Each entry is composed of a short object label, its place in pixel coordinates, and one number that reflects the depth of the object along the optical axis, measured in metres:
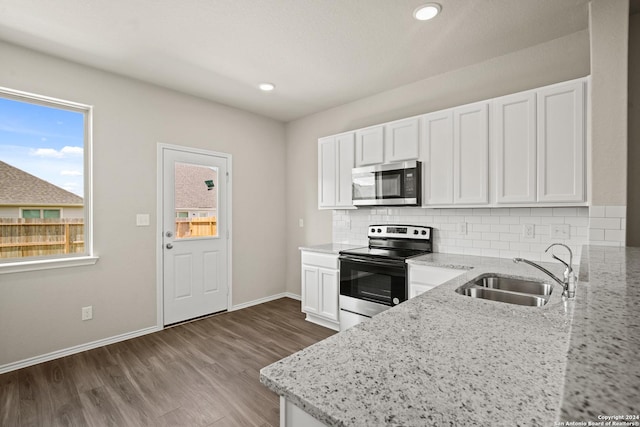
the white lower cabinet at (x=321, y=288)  3.35
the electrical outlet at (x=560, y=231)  2.48
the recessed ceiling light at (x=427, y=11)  2.12
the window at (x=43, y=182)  2.67
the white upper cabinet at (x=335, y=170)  3.61
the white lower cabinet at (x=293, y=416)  0.75
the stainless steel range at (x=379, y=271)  2.81
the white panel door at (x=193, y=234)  3.55
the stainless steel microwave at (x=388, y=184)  3.00
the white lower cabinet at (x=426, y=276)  2.52
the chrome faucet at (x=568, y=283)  1.41
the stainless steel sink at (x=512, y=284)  1.92
